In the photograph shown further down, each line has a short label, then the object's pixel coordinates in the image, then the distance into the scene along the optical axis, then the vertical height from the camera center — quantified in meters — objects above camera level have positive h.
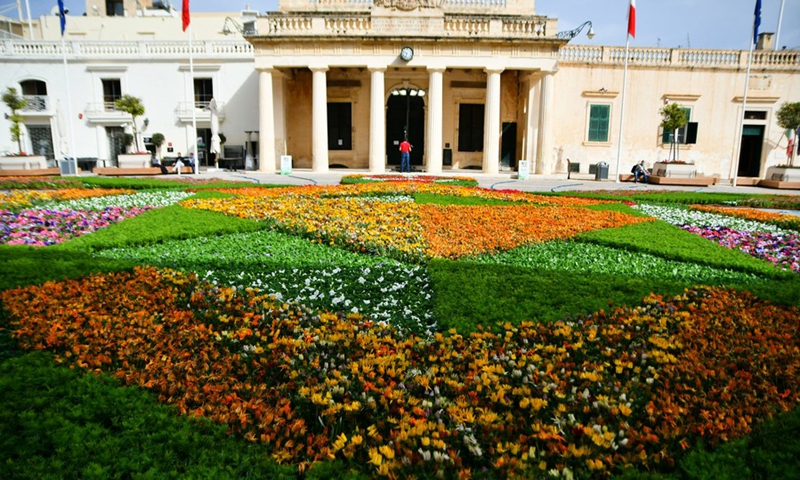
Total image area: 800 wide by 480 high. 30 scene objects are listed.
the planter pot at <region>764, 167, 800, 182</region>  22.97 -0.44
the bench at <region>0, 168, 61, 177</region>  20.52 -0.75
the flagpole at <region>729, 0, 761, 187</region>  22.84 +5.64
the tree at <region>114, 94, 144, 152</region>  25.89 +2.57
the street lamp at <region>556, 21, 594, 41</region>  24.16 +6.08
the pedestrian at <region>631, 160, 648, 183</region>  23.61 -0.39
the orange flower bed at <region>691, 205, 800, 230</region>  9.68 -1.06
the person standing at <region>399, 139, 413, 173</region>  23.61 +0.27
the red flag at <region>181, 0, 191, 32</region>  22.73 +6.38
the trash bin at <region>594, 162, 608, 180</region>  24.50 -0.44
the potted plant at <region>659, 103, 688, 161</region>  24.72 +2.22
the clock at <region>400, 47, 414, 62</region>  23.84 +4.96
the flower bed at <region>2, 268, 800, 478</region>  2.48 -1.32
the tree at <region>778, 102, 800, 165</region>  26.30 +2.53
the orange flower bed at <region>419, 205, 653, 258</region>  7.30 -1.10
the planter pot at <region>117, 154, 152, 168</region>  22.94 -0.24
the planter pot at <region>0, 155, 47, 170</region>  21.77 -0.38
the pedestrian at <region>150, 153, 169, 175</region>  23.51 -0.38
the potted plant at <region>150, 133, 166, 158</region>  28.53 +0.95
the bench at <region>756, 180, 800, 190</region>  22.08 -0.89
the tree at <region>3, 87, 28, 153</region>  25.42 +2.54
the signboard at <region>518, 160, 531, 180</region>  23.38 -0.42
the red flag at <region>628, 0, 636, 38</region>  23.56 +6.59
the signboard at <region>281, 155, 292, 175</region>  23.47 -0.34
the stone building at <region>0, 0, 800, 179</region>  24.22 +3.84
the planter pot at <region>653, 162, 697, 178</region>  23.12 -0.31
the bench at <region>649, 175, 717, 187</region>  22.06 -0.78
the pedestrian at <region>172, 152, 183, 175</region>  22.26 -0.36
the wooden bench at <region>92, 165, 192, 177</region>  21.95 -0.67
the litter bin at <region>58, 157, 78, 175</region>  22.31 -0.49
